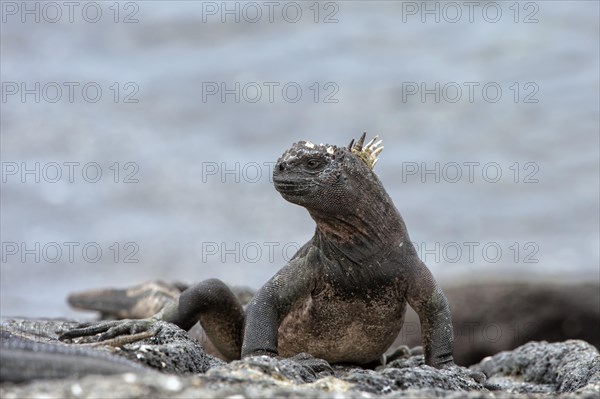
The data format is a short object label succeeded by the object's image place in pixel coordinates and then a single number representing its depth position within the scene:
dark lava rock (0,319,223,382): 10.30
